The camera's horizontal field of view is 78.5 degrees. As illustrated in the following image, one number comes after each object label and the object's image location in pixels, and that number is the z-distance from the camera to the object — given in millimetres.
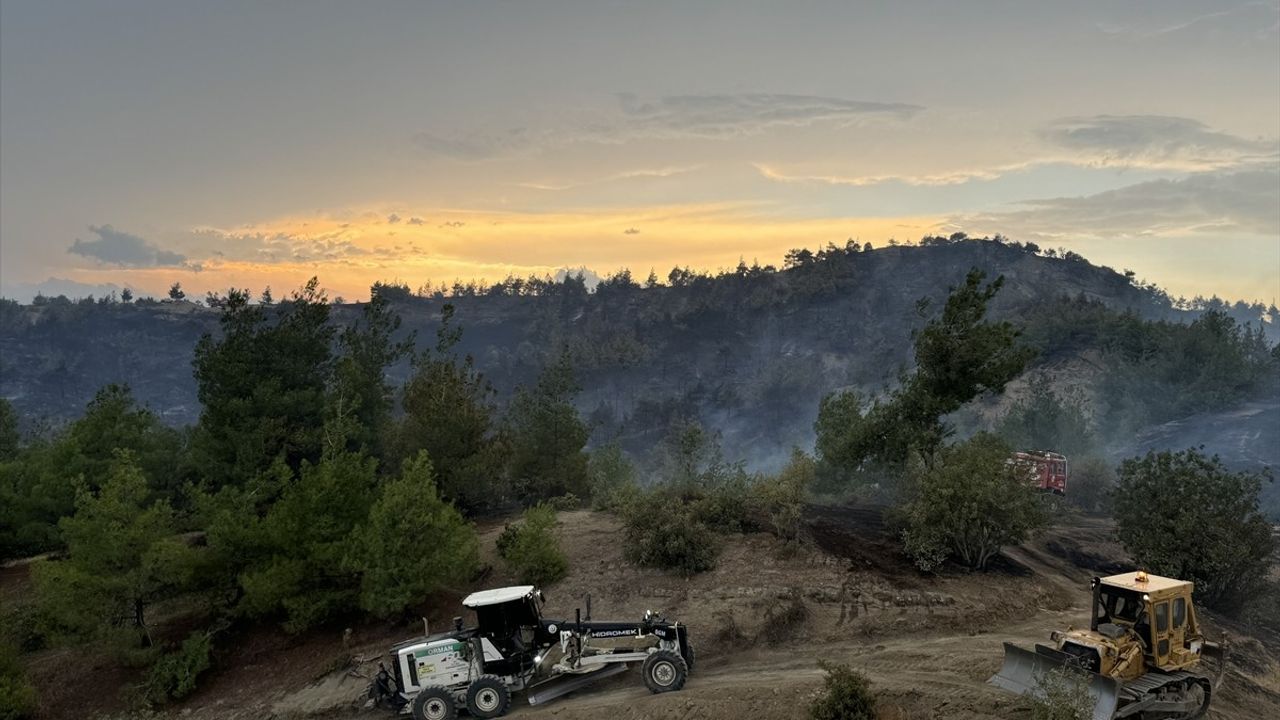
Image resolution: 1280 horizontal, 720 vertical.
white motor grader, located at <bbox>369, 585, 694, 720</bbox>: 15469
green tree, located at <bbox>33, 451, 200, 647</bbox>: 20250
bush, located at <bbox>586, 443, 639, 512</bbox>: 27672
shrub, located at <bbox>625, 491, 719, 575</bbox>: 21922
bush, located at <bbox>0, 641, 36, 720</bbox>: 18516
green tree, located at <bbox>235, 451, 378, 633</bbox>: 21125
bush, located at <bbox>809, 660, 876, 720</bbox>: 13078
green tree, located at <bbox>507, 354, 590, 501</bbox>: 33875
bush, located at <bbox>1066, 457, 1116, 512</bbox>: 43656
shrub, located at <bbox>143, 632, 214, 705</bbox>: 19672
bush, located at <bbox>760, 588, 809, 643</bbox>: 18828
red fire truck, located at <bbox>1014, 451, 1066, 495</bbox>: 39188
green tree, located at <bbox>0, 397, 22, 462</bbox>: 41525
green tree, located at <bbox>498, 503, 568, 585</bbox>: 22125
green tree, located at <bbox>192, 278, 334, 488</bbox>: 29844
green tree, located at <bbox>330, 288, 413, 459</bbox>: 31500
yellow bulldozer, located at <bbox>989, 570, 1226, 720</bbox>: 13219
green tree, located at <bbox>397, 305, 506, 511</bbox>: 30922
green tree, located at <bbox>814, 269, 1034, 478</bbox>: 25312
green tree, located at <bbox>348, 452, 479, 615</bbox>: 20375
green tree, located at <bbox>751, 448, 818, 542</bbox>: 23594
